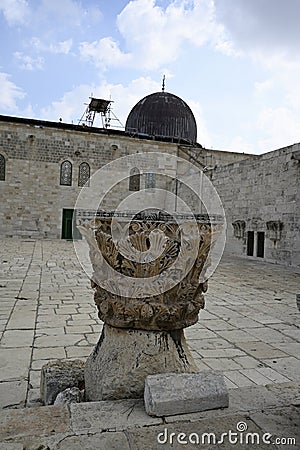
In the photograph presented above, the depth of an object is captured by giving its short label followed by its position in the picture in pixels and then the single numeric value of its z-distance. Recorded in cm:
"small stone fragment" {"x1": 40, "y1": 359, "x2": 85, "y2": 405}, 237
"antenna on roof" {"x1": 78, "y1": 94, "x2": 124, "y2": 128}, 2612
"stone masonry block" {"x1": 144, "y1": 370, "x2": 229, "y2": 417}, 184
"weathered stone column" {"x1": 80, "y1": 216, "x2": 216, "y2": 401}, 214
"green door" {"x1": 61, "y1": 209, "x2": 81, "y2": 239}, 2097
